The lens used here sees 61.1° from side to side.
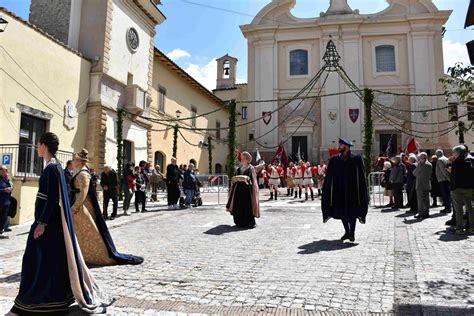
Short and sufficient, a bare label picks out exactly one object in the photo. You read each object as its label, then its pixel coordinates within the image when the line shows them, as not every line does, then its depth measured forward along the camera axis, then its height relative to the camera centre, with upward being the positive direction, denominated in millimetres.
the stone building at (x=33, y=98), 11469 +3411
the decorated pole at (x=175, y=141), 25294 +3126
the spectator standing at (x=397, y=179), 12586 +405
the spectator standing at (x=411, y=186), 11969 +180
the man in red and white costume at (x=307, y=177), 16875 +608
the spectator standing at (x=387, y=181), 13484 +365
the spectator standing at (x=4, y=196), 8516 -134
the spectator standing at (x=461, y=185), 7777 +141
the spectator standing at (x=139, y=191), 12889 -16
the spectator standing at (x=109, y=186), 11484 +124
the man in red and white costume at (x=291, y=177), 18111 +650
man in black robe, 7379 +31
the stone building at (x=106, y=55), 17672 +6390
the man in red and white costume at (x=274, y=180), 17250 +489
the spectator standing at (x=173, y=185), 13916 +200
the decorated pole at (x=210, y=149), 32969 +3444
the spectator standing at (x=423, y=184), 10172 +206
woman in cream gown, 5516 -567
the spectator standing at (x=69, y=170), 7531 +430
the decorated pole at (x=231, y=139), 16344 +2182
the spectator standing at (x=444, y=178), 10773 +380
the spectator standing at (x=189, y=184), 14203 +241
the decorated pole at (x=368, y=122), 16859 +2976
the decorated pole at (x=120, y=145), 17125 +2017
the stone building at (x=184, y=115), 25109 +5580
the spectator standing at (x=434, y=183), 11641 +270
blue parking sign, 11386 +873
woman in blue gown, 3662 -670
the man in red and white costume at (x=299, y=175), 16962 +702
